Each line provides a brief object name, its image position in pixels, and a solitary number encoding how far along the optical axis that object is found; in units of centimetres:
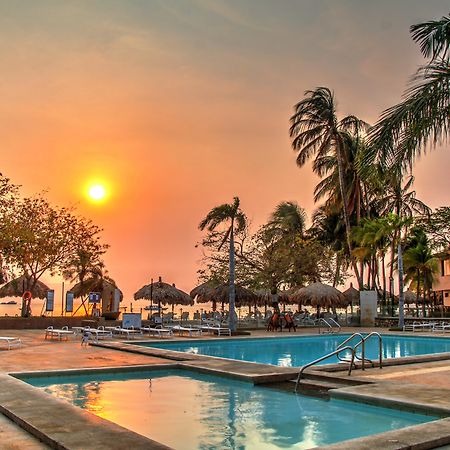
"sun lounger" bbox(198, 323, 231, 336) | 2164
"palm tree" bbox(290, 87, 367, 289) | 3441
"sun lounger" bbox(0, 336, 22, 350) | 1526
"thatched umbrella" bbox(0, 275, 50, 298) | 3275
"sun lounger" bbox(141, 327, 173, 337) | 2098
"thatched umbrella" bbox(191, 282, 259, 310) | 2906
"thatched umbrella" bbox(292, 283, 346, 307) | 2845
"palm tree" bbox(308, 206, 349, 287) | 4131
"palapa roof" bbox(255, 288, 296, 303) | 3045
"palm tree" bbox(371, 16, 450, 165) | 791
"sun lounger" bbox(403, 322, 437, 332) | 2553
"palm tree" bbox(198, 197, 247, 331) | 2222
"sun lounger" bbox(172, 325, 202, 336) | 2154
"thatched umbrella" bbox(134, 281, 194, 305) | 3105
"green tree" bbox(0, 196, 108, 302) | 2630
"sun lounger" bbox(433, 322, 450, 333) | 2489
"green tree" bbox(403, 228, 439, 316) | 4091
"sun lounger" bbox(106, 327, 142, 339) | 1978
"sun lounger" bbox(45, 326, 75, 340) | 1852
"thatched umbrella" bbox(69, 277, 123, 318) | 3300
